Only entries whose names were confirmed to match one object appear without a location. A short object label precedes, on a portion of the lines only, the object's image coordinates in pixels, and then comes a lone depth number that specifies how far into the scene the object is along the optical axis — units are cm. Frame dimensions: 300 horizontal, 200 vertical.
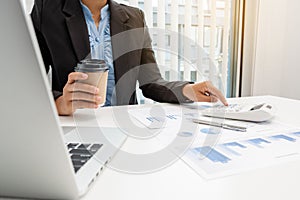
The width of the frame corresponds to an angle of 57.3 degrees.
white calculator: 77
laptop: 25
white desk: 38
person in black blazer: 105
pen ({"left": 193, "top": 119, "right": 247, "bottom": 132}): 69
